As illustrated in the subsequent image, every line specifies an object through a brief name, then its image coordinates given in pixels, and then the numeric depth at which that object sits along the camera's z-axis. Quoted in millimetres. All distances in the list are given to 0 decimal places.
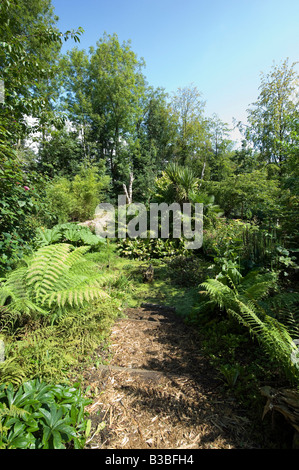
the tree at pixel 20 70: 1839
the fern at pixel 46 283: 1944
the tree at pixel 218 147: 15303
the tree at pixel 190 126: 16594
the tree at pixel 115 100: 15266
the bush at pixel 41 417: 1034
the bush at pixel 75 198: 7840
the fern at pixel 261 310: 1456
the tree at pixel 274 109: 9758
